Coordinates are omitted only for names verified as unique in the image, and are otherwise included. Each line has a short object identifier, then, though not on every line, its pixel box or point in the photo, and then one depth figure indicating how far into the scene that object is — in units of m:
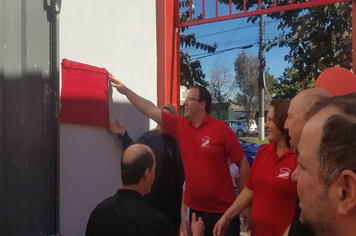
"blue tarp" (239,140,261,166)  9.30
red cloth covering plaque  2.39
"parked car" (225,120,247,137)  24.00
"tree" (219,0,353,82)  4.50
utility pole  15.37
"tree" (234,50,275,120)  21.17
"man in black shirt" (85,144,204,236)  1.72
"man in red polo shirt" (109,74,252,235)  2.73
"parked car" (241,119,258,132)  21.97
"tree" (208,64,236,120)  18.57
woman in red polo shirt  2.14
